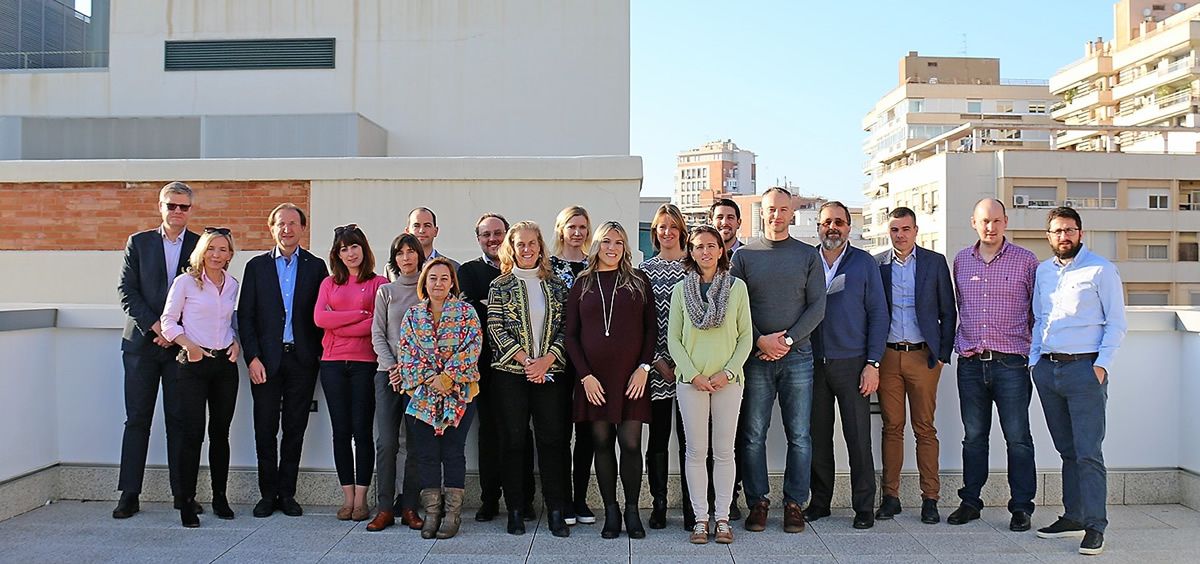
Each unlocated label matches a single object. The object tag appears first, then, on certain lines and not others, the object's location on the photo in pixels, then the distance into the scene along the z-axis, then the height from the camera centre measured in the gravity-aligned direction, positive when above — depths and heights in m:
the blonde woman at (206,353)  5.30 -0.39
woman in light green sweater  4.99 -0.38
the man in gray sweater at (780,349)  5.21 -0.34
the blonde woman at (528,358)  5.16 -0.39
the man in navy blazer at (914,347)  5.42 -0.34
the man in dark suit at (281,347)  5.51 -0.36
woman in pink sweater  5.41 -0.42
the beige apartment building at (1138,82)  67.38 +17.32
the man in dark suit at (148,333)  5.41 -0.28
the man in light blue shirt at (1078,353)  4.91 -0.34
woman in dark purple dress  5.03 -0.35
